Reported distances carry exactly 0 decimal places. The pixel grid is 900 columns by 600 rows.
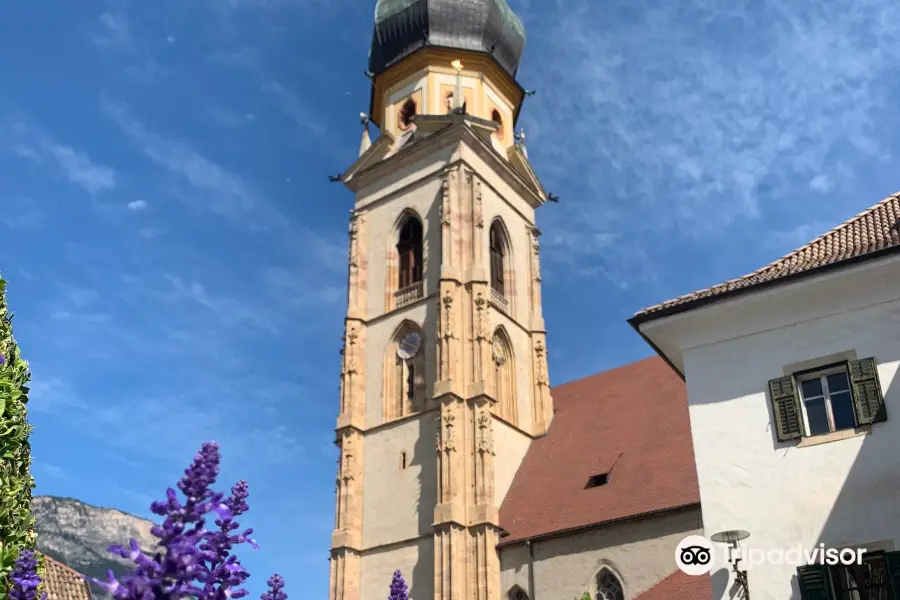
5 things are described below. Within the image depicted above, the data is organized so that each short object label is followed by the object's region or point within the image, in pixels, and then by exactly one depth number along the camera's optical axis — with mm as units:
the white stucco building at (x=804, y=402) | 10414
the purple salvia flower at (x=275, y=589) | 5449
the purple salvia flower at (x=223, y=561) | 4574
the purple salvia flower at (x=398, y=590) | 5949
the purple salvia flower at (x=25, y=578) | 4949
